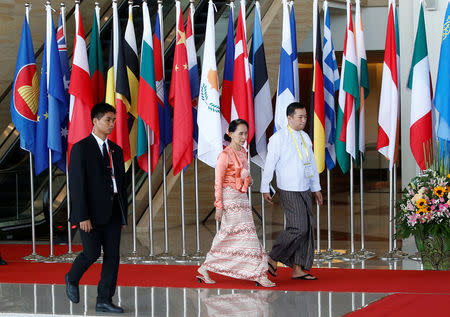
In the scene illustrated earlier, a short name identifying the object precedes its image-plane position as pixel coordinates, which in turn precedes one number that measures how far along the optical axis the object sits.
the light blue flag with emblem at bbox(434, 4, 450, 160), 13.91
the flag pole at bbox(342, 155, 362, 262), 14.55
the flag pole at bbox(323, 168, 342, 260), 14.75
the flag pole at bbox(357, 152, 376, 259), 14.76
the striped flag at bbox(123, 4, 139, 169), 14.82
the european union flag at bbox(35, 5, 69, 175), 14.67
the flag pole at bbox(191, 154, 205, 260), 14.86
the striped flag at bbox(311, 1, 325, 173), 14.31
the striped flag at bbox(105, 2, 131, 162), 14.54
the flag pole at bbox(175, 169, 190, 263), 14.71
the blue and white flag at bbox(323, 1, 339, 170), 14.63
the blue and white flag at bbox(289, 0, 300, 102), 14.52
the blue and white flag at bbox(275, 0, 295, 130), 14.42
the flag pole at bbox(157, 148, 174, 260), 14.96
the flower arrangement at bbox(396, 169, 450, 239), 13.05
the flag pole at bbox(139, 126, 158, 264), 14.69
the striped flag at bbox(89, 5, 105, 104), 15.05
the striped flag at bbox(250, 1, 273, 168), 14.59
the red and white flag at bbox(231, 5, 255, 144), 14.37
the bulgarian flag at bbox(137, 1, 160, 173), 14.49
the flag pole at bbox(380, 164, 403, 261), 14.51
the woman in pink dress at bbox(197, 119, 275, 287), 11.79
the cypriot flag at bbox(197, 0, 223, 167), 14.20
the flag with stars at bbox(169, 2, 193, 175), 14.51
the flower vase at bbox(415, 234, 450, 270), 13.23
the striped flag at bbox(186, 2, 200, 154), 14.83
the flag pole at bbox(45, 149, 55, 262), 15.03
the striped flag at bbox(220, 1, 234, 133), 14.80
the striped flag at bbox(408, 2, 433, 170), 14.29
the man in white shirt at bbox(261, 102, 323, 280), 12.20
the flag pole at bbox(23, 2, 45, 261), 15.16
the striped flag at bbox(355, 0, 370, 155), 14.63
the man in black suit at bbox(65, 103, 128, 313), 9.99
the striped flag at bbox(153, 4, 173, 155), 14.86
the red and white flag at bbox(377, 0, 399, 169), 14.36
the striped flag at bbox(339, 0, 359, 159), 14.38
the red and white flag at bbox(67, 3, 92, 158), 14.52
